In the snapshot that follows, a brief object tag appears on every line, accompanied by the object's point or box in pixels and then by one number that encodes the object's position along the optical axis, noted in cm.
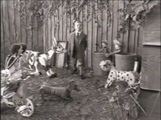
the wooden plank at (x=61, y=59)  444
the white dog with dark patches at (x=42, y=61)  354
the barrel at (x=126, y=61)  348
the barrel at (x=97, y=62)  383
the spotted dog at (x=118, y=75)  272
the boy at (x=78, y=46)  361
